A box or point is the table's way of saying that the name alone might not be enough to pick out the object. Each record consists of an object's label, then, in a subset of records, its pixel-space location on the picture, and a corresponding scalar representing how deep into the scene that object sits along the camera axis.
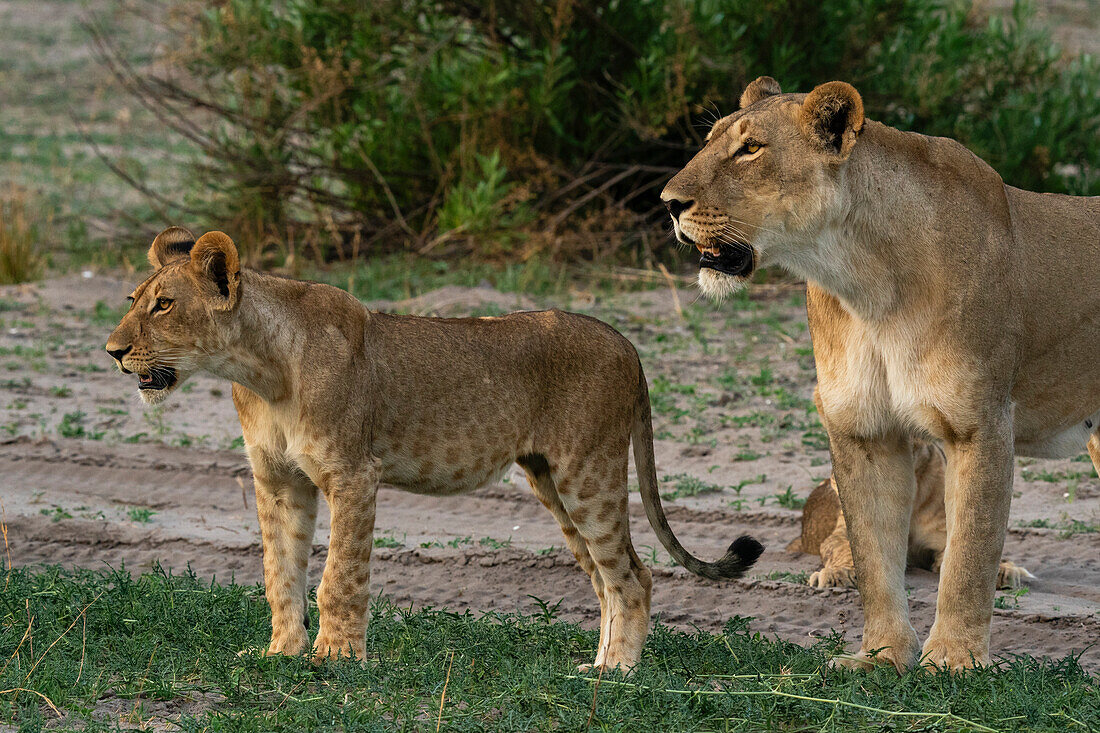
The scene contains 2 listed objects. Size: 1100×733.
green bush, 21.84
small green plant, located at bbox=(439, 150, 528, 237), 21.67
